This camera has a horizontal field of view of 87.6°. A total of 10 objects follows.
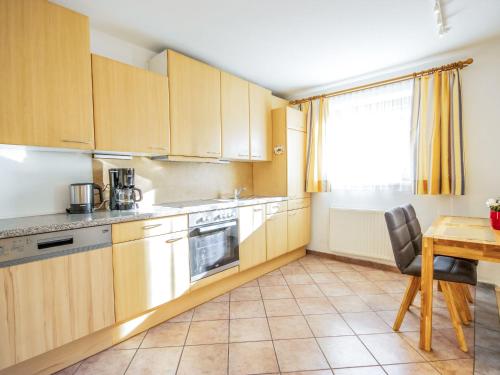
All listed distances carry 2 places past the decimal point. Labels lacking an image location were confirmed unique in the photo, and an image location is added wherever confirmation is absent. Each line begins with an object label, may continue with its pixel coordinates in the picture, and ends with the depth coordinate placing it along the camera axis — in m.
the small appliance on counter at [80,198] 1.88
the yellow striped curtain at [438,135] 2.55
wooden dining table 1.50
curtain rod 2.55
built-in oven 2.24
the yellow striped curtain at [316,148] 3.44
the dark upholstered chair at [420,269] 1.71
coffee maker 2.09
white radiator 3.10
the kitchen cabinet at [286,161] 3.31
